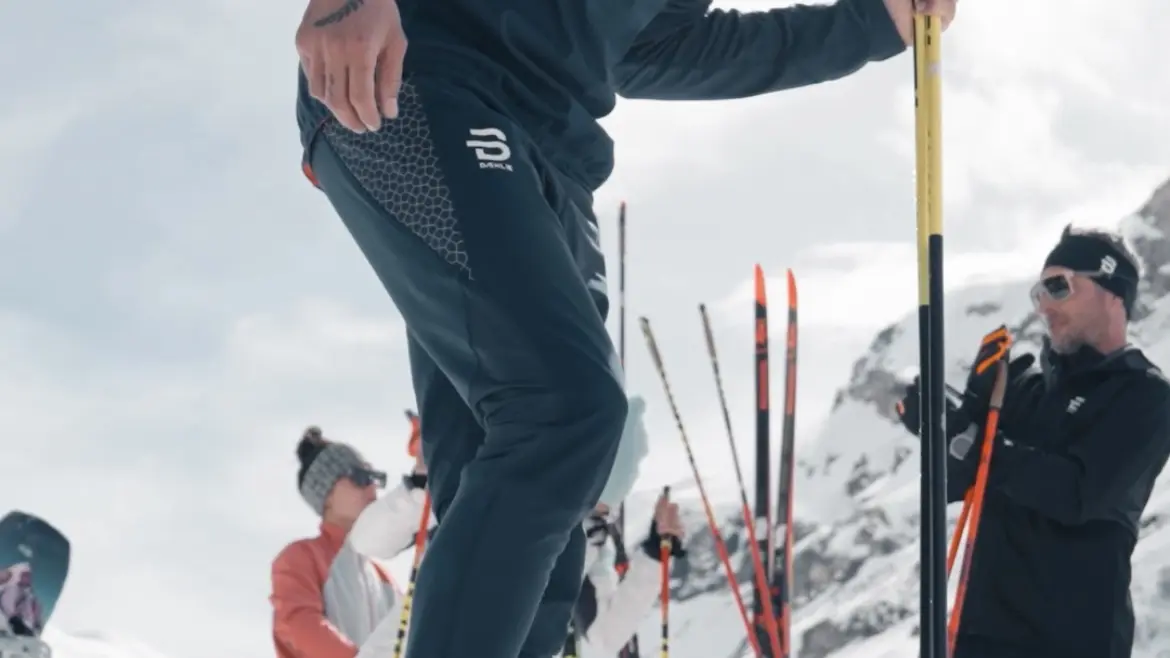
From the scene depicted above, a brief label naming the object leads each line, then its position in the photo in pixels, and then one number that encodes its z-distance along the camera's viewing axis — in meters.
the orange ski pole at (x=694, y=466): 5.61
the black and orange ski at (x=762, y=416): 6.29
